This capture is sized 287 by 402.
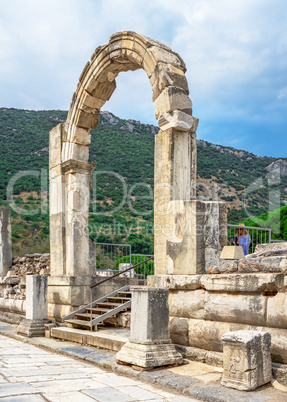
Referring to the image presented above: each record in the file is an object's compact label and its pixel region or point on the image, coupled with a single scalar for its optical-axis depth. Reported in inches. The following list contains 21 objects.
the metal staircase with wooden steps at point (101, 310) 290.6
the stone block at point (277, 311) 160.2
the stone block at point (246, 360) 148.3
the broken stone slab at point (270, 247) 199.3
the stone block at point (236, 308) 169.8
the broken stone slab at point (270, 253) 181.1
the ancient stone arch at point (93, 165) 235.8
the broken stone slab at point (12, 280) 449.1
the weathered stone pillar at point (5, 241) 497.7
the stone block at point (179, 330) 206.7
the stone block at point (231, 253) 228.5
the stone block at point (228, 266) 185.3
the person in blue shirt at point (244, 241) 309.5
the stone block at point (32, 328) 312.3
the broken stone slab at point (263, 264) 167.0
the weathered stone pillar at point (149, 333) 187.2
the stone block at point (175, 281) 205.5
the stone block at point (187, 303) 199.3
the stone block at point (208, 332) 183.0
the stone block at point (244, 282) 164.2
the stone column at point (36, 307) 316.8
